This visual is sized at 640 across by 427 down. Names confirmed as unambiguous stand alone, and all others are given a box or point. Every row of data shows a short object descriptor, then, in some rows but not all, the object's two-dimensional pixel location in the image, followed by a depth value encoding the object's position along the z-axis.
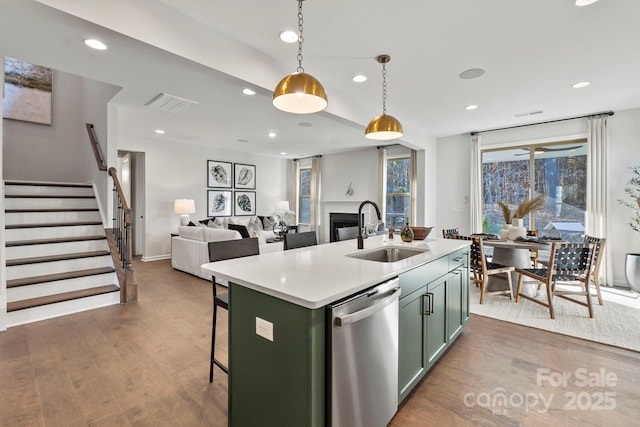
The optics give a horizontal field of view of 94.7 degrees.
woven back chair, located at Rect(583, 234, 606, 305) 3.40
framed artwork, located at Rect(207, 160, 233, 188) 7.60
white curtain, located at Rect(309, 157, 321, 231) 8.52
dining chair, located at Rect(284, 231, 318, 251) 2.65
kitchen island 1.20
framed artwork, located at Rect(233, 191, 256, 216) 8.18
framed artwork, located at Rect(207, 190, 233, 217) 7.60
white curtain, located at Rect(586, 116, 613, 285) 4.56
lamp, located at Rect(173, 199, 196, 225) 6.45
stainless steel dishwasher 1.25
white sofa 4.69
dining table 3.59
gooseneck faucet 2.45
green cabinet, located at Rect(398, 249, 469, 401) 1.77
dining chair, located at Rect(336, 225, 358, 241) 3.31
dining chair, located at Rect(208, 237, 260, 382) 1.99
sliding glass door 4.94
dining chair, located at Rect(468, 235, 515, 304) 3.72
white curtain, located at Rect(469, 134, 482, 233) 5.68
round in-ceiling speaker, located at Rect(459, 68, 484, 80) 3.20
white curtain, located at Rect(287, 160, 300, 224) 9.20
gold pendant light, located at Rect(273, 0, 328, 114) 1.81
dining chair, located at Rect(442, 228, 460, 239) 4.32
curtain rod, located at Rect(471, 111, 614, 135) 4.56
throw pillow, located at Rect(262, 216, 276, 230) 7.82
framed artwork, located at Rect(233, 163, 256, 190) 8.18
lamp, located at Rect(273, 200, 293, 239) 8.49
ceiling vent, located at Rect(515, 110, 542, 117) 4.61
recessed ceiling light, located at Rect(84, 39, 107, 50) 2.45
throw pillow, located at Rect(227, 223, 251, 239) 4.65
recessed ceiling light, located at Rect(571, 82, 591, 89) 3.55
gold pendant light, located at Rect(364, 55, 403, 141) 2.68
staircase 3.27
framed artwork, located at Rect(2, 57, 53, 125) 5.20
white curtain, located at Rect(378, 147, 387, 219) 7.09
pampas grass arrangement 4.08
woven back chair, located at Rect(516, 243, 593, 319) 3.27
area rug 2.83
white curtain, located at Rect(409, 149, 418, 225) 6.36
